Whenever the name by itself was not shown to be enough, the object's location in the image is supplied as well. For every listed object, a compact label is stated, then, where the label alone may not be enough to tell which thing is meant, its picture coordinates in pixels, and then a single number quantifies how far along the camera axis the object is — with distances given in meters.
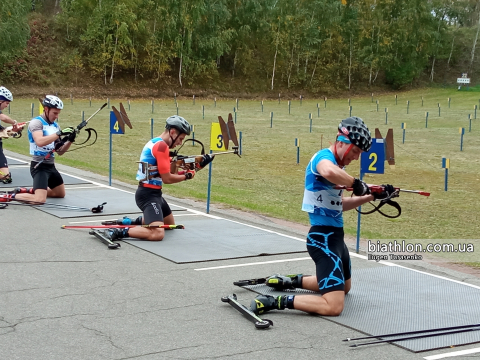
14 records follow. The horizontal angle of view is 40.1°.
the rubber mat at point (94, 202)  12.21
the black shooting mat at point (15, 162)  19.28
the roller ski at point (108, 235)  9.72
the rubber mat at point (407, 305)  6.20
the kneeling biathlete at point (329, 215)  6.54
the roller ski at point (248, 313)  6.24
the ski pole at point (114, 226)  9.95
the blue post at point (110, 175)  16.36
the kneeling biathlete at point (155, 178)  9.66
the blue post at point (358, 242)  9.99
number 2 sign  9.88
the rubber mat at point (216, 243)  9.24
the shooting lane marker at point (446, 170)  19.11
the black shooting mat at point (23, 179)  15.13
